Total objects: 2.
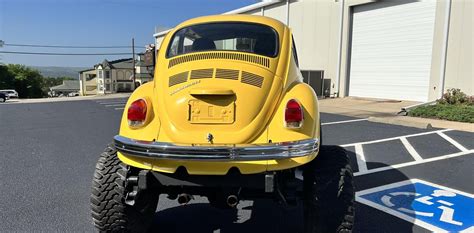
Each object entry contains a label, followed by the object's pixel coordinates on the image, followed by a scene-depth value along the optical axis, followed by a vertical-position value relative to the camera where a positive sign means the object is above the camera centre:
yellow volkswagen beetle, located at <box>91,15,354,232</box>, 2.70 -0.48
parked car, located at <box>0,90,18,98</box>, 53.24 -2.65
